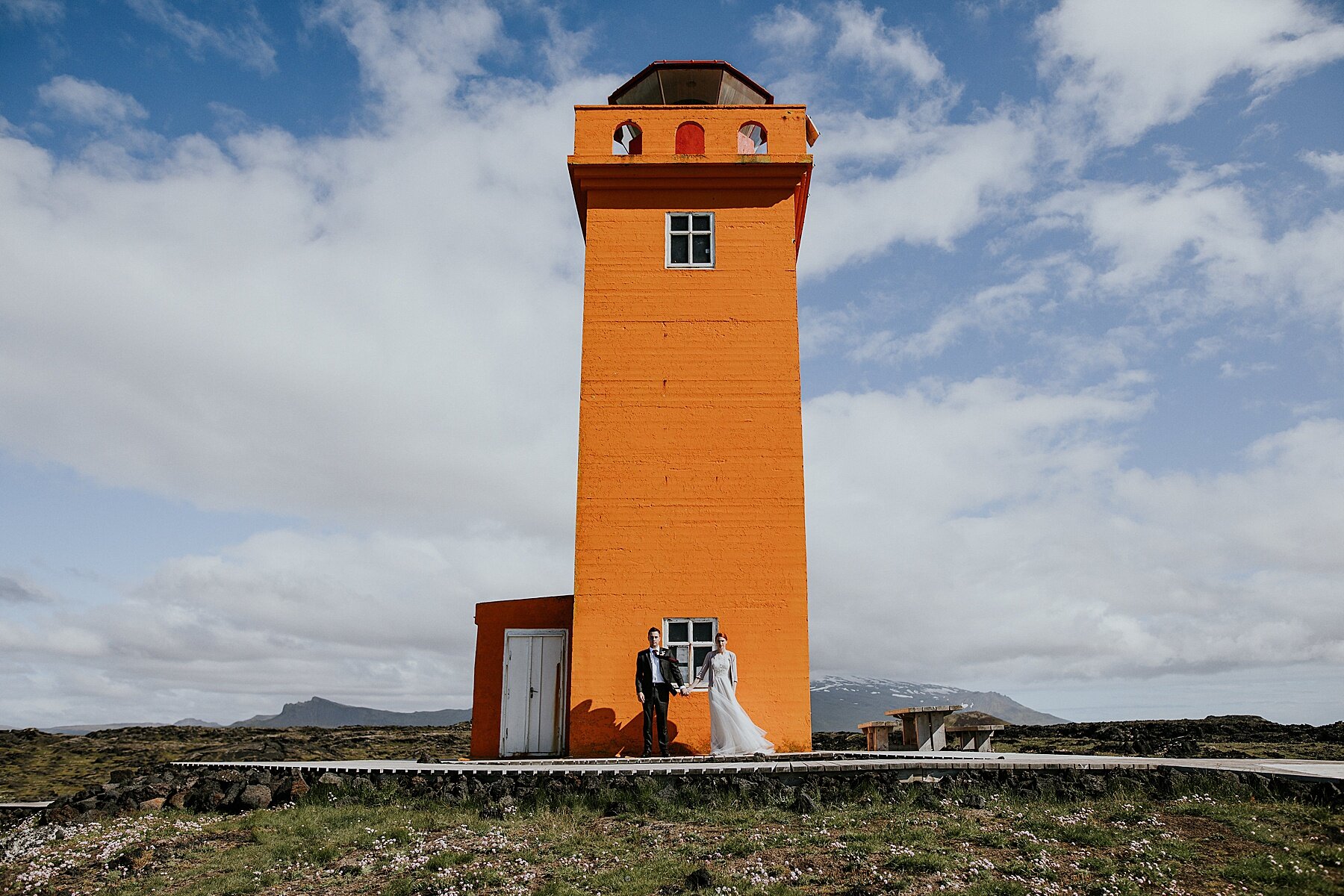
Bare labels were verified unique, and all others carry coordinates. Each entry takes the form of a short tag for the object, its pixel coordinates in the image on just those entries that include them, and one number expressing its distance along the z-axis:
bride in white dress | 14.11
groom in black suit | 14.41
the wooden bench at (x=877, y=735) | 18.84
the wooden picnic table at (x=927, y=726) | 17.14
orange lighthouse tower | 15.53
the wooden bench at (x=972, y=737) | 17.20
